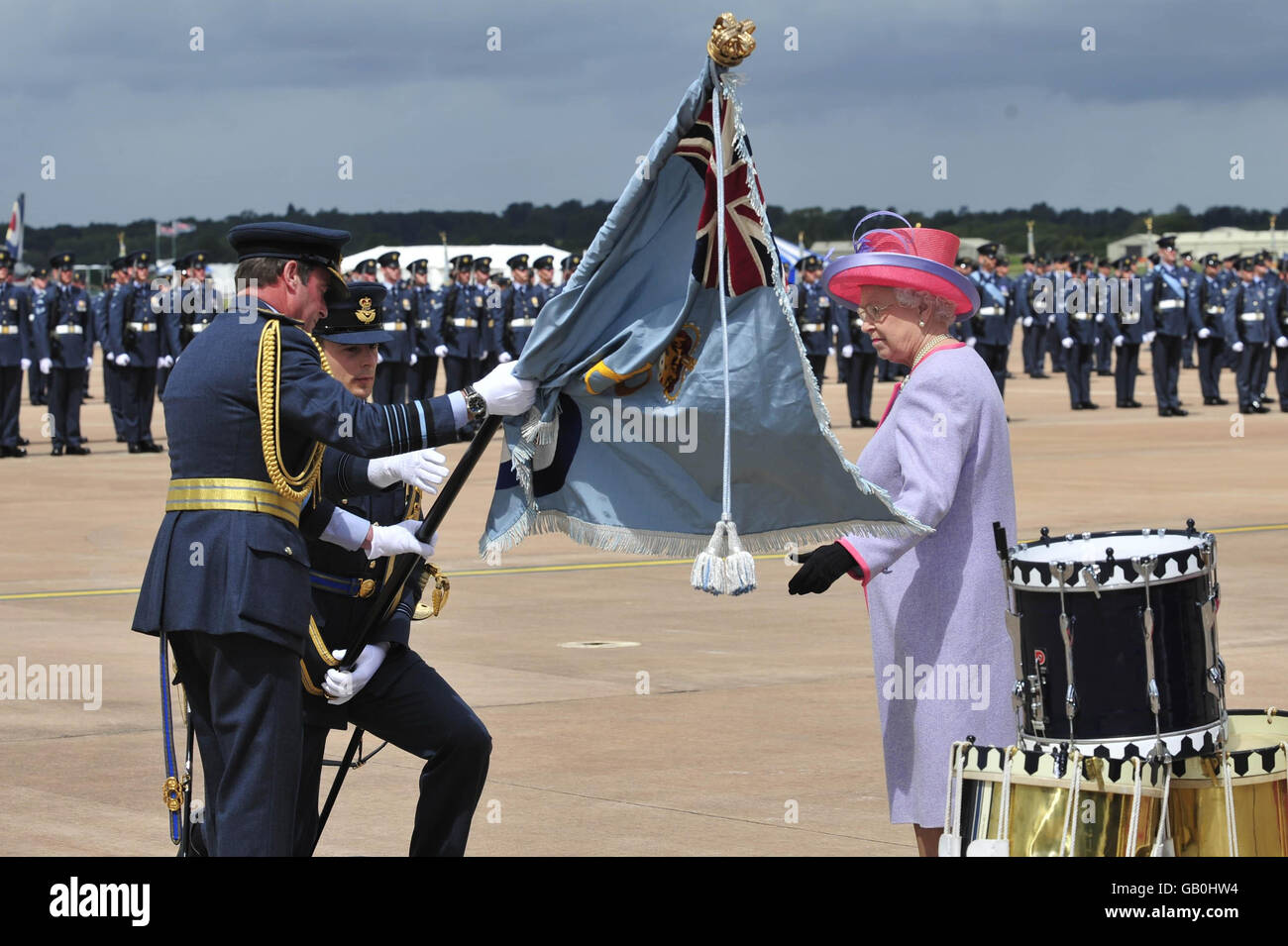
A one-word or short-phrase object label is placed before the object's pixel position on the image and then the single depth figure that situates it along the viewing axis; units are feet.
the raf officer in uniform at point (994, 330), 86.99
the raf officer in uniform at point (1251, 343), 88.94
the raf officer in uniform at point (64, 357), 74.18
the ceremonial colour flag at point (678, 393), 15.57
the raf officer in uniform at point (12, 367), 73.31
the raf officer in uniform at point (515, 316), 91.15
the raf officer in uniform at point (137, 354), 75.20
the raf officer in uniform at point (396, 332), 83.20
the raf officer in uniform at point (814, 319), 92.32
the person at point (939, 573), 16.44
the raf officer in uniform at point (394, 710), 16.75
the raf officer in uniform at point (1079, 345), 88.12
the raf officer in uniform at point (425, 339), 90.94
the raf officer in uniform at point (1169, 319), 87.71
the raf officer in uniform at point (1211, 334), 92.22
